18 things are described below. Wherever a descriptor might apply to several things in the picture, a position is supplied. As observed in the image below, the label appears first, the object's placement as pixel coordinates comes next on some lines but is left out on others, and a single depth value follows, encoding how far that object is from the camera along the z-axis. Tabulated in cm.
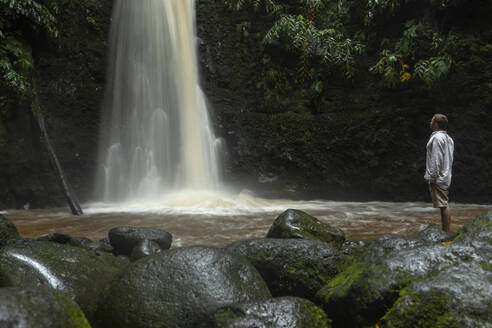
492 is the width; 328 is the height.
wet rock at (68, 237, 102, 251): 427
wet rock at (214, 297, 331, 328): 193
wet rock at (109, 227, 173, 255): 422
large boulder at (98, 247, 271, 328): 218
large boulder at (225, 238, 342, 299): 299
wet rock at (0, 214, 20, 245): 379
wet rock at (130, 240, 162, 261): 384
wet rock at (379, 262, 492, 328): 170
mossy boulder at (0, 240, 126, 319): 254
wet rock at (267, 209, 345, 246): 421
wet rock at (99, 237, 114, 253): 442
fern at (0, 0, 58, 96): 835
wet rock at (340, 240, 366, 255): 425
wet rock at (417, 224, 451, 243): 364
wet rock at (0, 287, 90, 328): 148
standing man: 462
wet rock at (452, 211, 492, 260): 214
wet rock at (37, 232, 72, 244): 411
